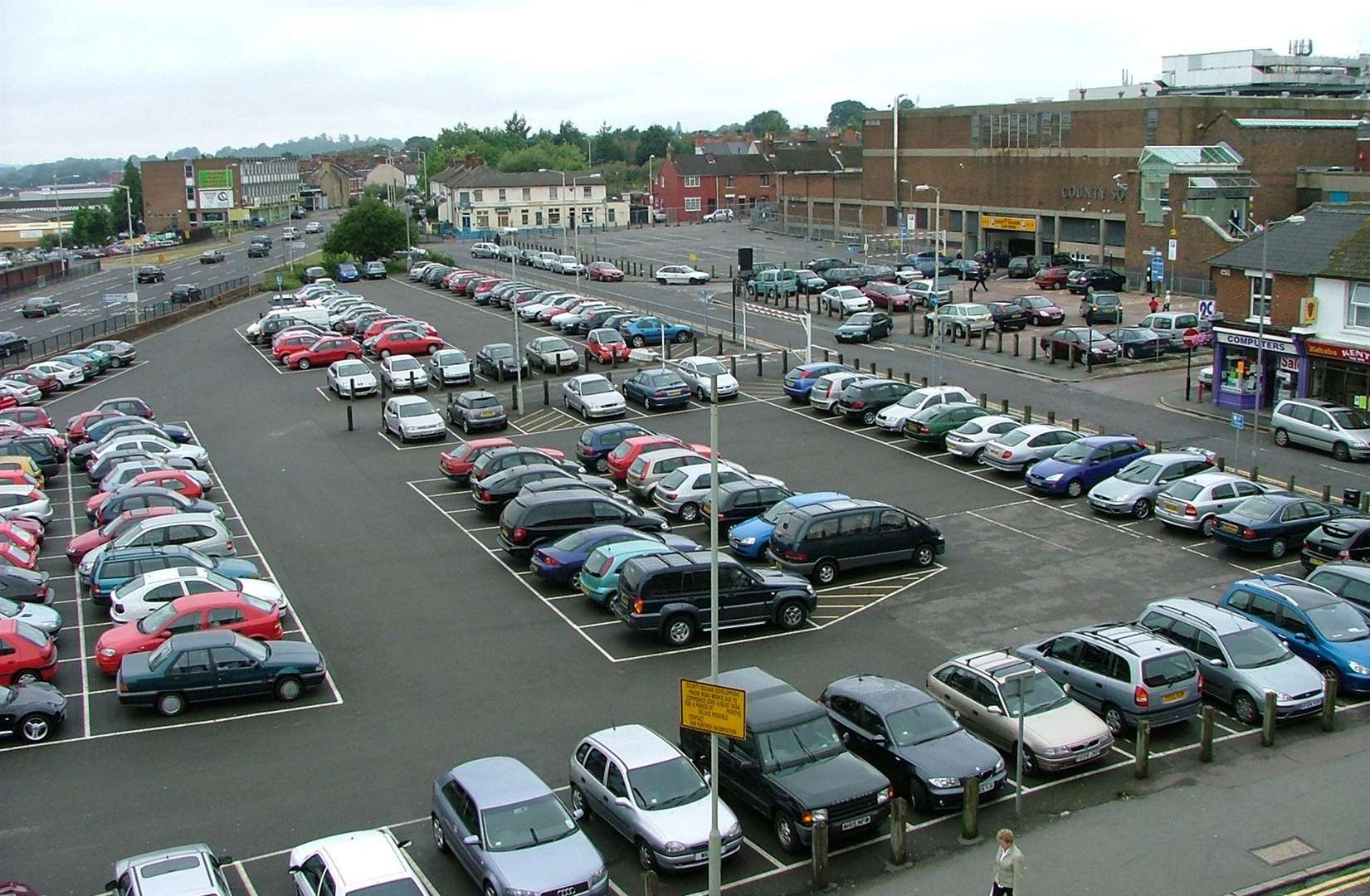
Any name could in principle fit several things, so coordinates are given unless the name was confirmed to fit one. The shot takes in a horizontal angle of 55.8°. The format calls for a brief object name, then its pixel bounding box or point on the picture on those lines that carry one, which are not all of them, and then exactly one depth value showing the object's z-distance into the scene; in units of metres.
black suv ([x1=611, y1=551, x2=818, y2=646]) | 22.86
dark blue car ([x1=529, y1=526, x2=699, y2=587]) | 26.02
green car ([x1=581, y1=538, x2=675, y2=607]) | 24.61
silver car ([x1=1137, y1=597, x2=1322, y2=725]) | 19.25
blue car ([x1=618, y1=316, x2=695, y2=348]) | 54.62
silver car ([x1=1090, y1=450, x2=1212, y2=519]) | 30.06
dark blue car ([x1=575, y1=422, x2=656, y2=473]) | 35.50
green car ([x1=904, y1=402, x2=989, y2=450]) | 36.66
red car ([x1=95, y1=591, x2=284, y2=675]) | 21.94
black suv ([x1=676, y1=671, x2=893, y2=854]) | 15.73
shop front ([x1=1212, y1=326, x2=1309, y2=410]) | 38.84
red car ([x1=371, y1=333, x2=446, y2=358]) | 55.12
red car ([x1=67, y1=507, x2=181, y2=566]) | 28.31
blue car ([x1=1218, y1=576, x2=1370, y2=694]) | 20.28
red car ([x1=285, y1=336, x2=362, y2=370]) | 54.75
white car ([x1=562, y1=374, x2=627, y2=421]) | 42.09
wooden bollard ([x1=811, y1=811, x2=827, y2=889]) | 15.15
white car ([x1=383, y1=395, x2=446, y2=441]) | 39.75
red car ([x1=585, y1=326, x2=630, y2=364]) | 51.12
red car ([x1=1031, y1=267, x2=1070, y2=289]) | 70.25
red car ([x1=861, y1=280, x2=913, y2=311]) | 62.06
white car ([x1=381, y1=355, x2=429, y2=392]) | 47.47
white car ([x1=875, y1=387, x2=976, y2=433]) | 38.41
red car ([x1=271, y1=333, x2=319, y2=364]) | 55.31
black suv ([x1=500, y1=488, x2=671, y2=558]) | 27.78
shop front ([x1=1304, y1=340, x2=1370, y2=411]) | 36.88
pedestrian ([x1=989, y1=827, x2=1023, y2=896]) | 13.16
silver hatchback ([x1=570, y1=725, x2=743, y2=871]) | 15.06
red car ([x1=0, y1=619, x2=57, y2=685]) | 21.00
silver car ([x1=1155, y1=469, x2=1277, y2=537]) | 28.14
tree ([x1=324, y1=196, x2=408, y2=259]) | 95.50
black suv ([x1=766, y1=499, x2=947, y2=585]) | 26.25
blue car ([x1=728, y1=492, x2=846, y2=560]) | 27.66
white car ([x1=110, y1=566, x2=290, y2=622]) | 23.72
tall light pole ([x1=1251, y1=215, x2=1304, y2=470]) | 37.75
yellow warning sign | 13.28
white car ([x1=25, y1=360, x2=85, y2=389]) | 51.75
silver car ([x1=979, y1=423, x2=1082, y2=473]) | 33.66
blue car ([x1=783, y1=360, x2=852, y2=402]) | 43.25
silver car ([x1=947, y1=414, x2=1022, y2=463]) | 35.16
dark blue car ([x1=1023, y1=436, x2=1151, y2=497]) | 32.03
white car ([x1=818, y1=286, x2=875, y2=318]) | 61.56
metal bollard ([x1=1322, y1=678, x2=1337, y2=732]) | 19.06
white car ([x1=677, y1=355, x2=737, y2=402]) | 43.41
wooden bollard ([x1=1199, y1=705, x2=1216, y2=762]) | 18.08
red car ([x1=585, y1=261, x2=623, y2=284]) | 80.44
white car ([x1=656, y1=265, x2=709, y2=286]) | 77.50
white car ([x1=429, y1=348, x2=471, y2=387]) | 48.09
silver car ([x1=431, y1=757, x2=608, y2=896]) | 14.09
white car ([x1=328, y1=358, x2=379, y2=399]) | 46.75
